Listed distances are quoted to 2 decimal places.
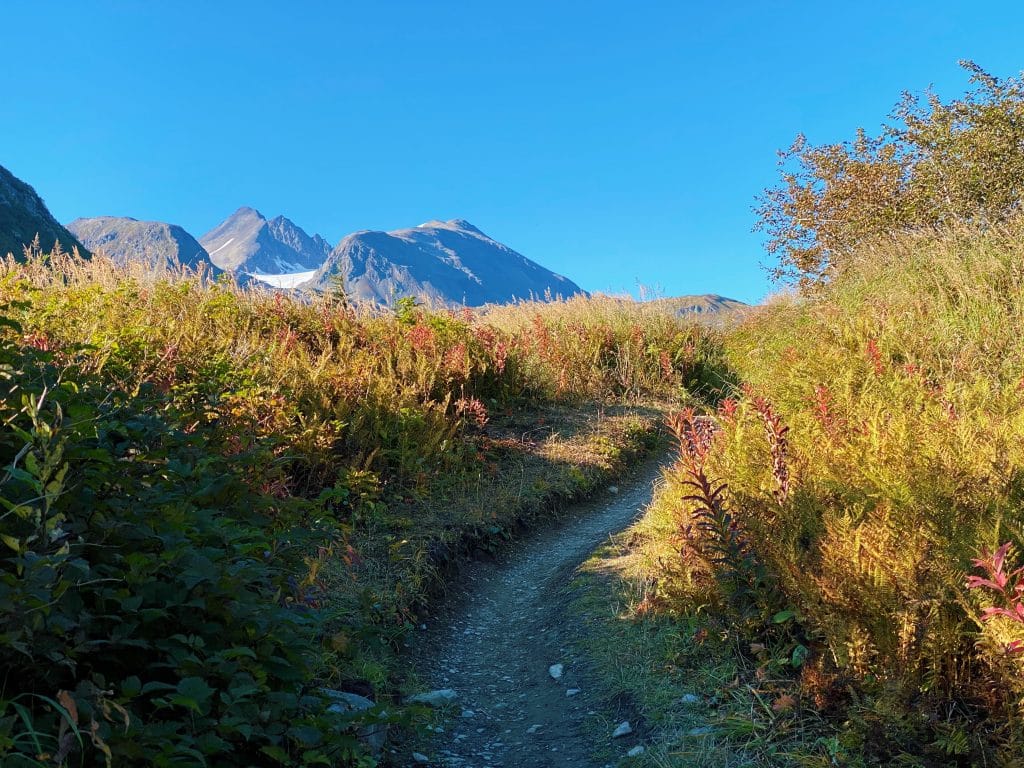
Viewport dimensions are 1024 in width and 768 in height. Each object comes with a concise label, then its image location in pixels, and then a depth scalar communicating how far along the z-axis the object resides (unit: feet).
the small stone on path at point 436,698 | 12.95
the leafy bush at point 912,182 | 44.34
